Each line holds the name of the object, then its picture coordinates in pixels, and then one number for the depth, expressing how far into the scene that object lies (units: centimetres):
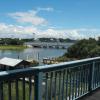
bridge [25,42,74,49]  5096
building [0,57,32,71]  1761
